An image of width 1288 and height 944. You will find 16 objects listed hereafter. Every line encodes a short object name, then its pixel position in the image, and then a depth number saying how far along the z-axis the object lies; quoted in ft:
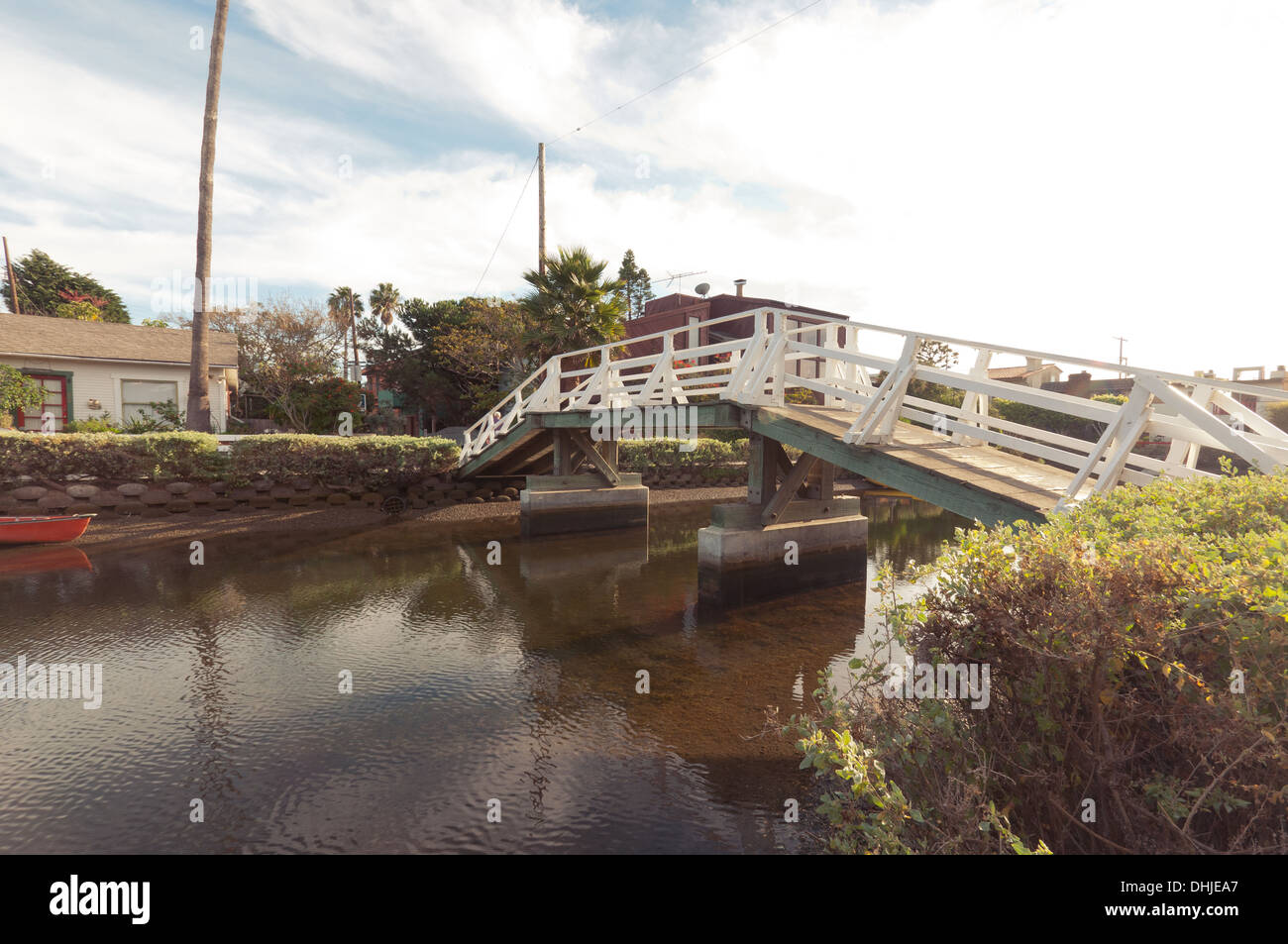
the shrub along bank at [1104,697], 8.23
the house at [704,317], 102.06
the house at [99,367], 67.62
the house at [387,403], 128.26
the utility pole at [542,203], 75.97
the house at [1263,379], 102.27
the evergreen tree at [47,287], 139.85
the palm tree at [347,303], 160.35
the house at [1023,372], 127.20
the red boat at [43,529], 39.09
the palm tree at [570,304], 61.61
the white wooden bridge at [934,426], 16.43
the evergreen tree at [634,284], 205.26
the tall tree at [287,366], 100.48
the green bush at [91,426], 60.08
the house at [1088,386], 115.24
